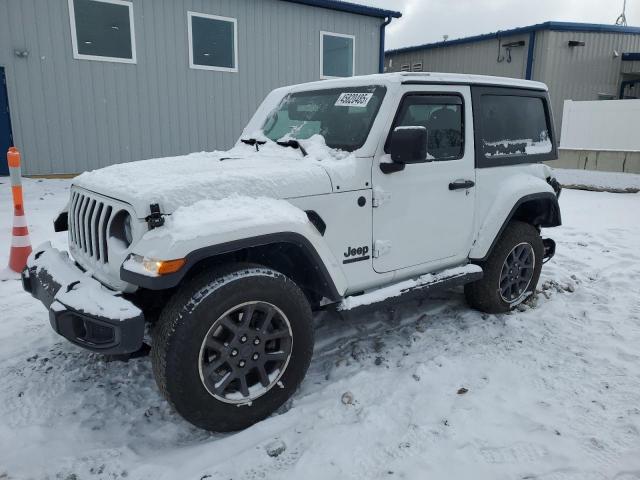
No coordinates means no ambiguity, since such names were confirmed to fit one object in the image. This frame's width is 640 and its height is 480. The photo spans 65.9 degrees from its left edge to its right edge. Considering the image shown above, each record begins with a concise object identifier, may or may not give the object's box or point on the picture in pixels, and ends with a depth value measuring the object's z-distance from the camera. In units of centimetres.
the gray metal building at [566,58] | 1598
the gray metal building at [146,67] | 888
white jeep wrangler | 240
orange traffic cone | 455
